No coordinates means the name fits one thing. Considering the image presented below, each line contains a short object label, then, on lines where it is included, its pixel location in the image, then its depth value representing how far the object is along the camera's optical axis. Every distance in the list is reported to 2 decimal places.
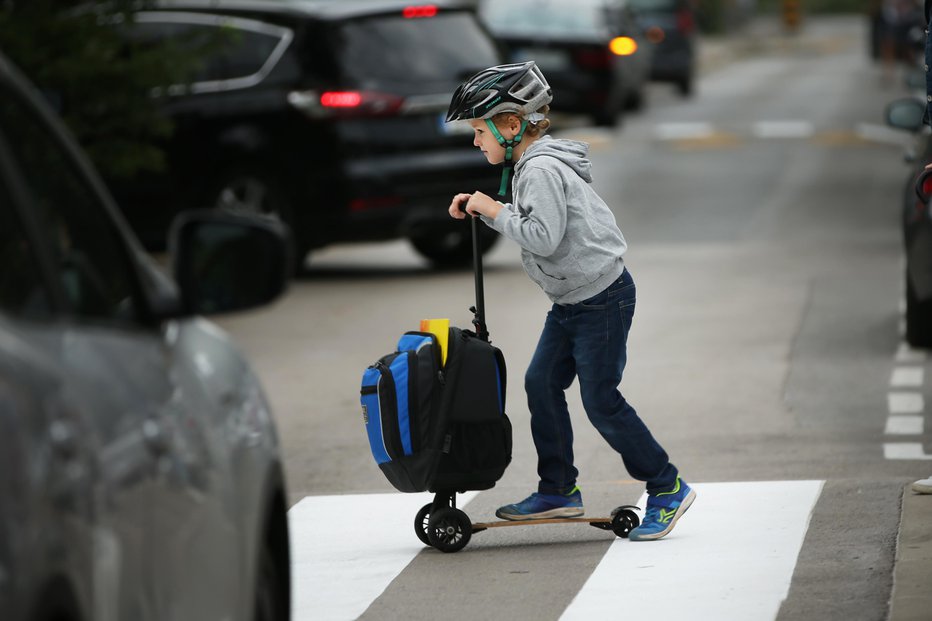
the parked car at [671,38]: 68.06
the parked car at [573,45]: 51.97
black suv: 28.16
